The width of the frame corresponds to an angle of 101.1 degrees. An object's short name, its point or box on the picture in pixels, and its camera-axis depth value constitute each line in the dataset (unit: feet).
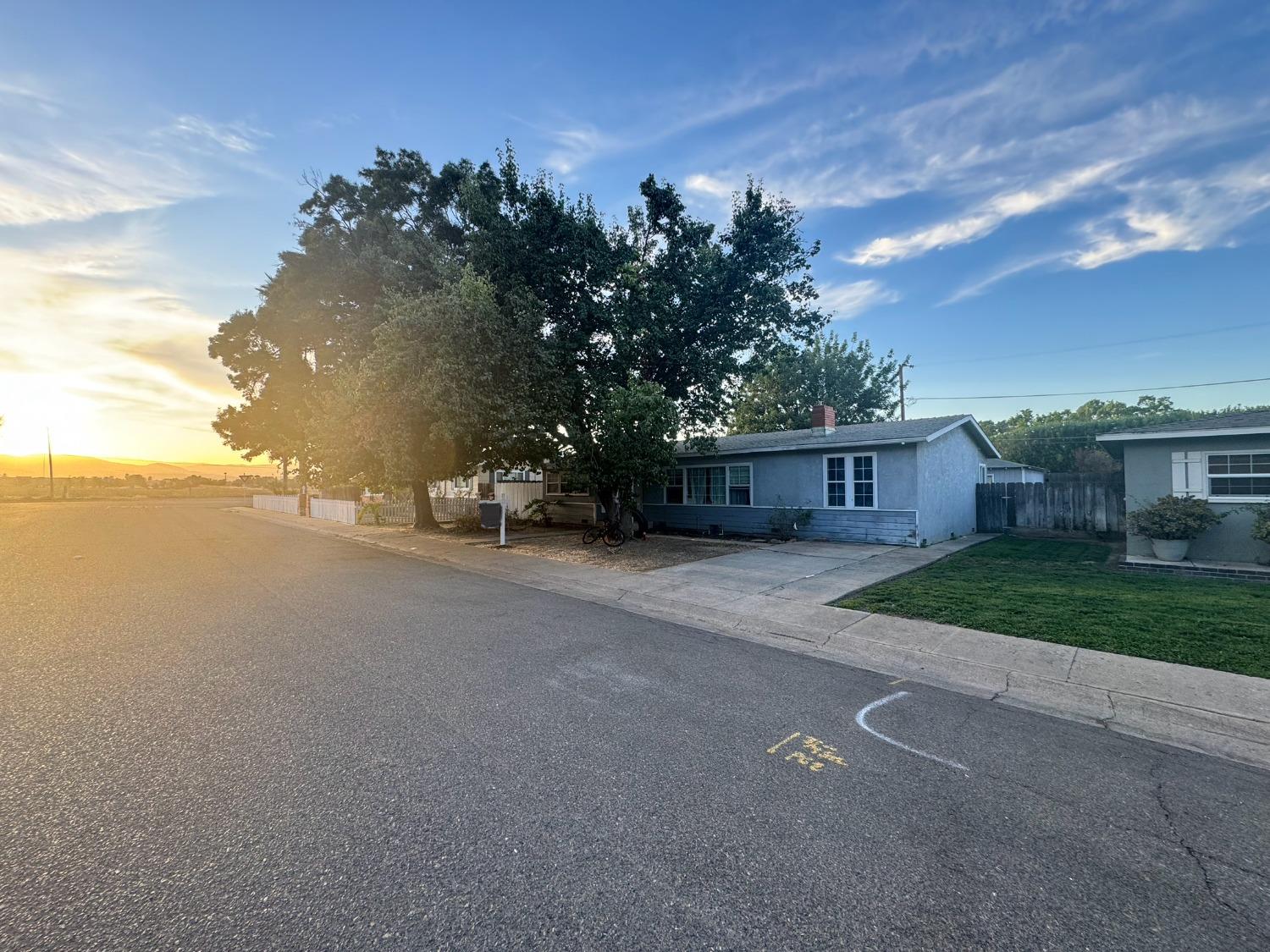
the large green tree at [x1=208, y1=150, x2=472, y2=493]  56.75
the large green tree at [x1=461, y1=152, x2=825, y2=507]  47.75
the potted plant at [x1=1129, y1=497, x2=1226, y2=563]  32.81
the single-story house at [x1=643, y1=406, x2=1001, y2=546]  46.57
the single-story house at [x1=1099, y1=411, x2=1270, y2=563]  32.42
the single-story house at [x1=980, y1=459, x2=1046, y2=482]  70.08
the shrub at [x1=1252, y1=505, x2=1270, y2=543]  30.32
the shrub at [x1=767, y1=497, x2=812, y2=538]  51.52
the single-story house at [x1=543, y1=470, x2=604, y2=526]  75.36
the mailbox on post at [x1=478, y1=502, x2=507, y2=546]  65.26
